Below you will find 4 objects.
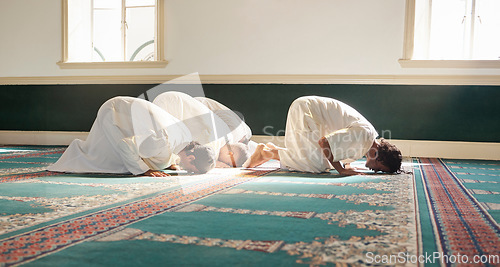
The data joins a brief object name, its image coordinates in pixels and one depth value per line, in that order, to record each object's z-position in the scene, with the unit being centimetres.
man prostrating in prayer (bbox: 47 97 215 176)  372
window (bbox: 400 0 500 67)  637
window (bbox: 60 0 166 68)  730
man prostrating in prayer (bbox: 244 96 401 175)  391
